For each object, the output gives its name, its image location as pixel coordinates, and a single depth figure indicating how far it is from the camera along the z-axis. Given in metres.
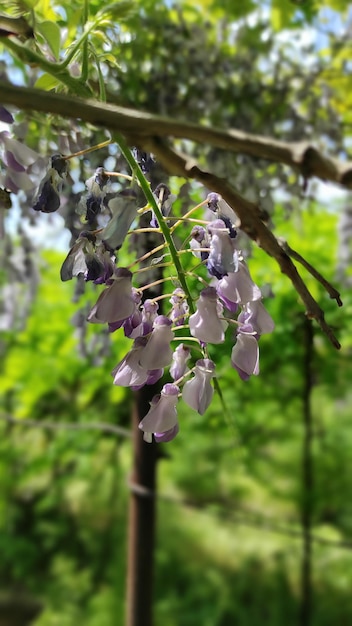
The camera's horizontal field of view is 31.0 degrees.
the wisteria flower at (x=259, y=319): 0.33
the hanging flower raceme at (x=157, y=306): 0.31
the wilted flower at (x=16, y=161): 0.34
